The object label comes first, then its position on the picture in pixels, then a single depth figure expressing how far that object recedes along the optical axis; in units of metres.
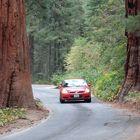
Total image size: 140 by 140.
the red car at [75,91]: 31.18
